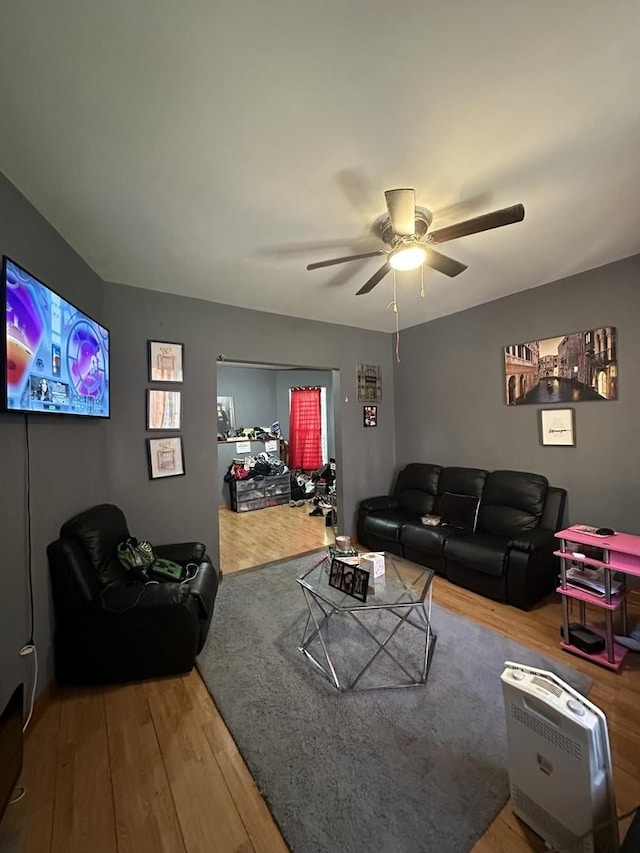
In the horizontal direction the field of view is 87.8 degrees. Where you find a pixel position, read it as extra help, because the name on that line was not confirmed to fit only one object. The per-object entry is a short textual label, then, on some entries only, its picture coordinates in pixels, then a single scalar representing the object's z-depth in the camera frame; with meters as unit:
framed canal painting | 2.85
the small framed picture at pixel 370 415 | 4.48
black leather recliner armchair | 1.88
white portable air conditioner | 1.03
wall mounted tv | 1.52
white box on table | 2.16
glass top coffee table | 1.96
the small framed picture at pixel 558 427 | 3.08
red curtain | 6.88
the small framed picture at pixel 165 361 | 3.00
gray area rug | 1.24
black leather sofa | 2.73
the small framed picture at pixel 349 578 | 2.03
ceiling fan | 1.57
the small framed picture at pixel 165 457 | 2.99
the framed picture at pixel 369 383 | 4.46
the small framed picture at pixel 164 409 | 2.99
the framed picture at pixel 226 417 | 6.40
